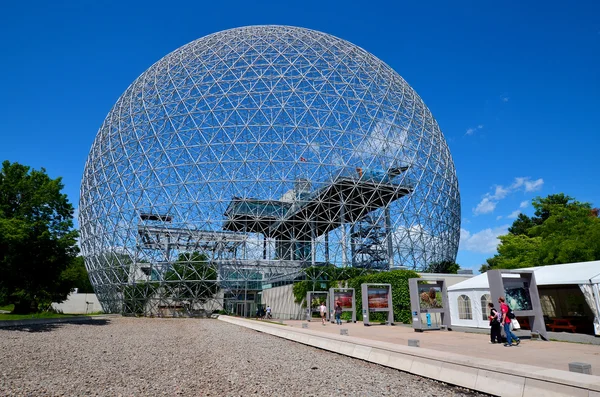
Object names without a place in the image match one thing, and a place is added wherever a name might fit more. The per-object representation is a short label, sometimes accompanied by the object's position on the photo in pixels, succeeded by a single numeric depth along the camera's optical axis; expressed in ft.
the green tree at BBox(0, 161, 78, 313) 60.44
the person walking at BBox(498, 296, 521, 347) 34.96
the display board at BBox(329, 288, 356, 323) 73.49
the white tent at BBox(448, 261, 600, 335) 37.88
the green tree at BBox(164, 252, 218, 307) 92.99
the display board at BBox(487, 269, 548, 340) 40.91
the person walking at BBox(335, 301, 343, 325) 68.08
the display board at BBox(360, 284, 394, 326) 64.56
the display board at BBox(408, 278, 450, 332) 51.80
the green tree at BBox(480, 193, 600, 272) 62.90
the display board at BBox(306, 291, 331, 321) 80.43
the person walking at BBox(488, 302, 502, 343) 36.45
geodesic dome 92.84
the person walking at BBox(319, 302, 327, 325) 69.50
